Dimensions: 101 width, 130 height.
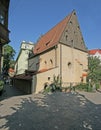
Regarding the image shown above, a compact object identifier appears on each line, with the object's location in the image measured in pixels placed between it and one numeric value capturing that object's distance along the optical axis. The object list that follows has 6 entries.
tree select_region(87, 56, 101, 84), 14.59
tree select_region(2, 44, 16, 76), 20.16
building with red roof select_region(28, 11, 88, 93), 12.81
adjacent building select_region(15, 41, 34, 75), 20.80
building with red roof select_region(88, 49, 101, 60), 29.78
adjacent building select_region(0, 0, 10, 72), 7.86
